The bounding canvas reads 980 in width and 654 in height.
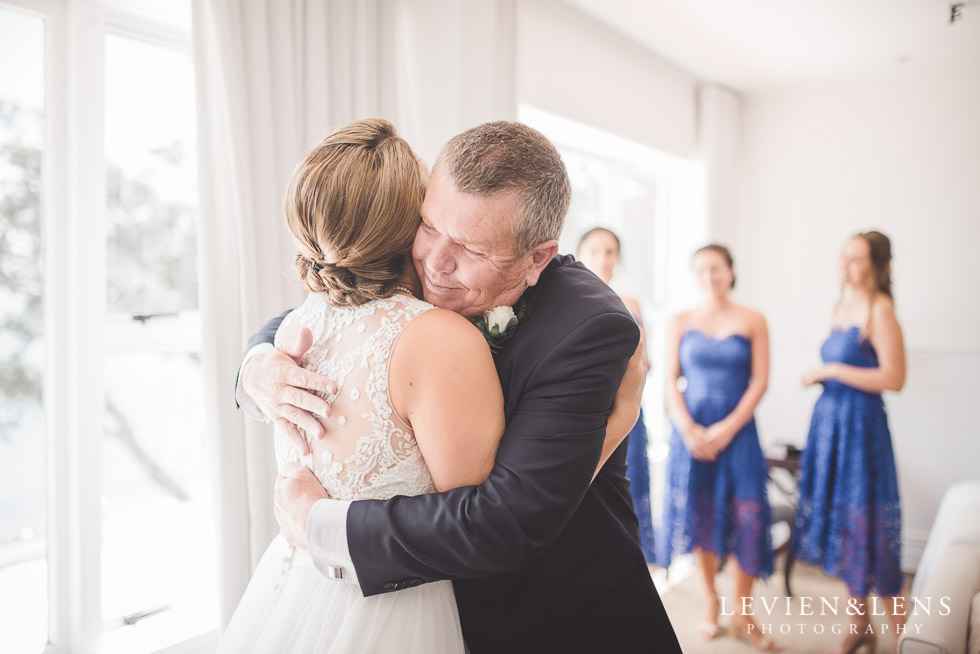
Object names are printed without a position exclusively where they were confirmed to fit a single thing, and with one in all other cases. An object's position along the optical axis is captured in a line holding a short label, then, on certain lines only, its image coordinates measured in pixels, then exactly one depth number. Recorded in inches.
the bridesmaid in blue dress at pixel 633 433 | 122.3
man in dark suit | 37.0
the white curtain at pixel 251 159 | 75.3
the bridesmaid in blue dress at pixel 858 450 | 116.5
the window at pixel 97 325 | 73.0
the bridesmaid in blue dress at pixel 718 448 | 123.0
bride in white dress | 38.1
